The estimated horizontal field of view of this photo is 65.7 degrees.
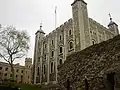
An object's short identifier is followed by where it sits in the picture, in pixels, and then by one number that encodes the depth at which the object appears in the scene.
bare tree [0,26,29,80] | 19.06
